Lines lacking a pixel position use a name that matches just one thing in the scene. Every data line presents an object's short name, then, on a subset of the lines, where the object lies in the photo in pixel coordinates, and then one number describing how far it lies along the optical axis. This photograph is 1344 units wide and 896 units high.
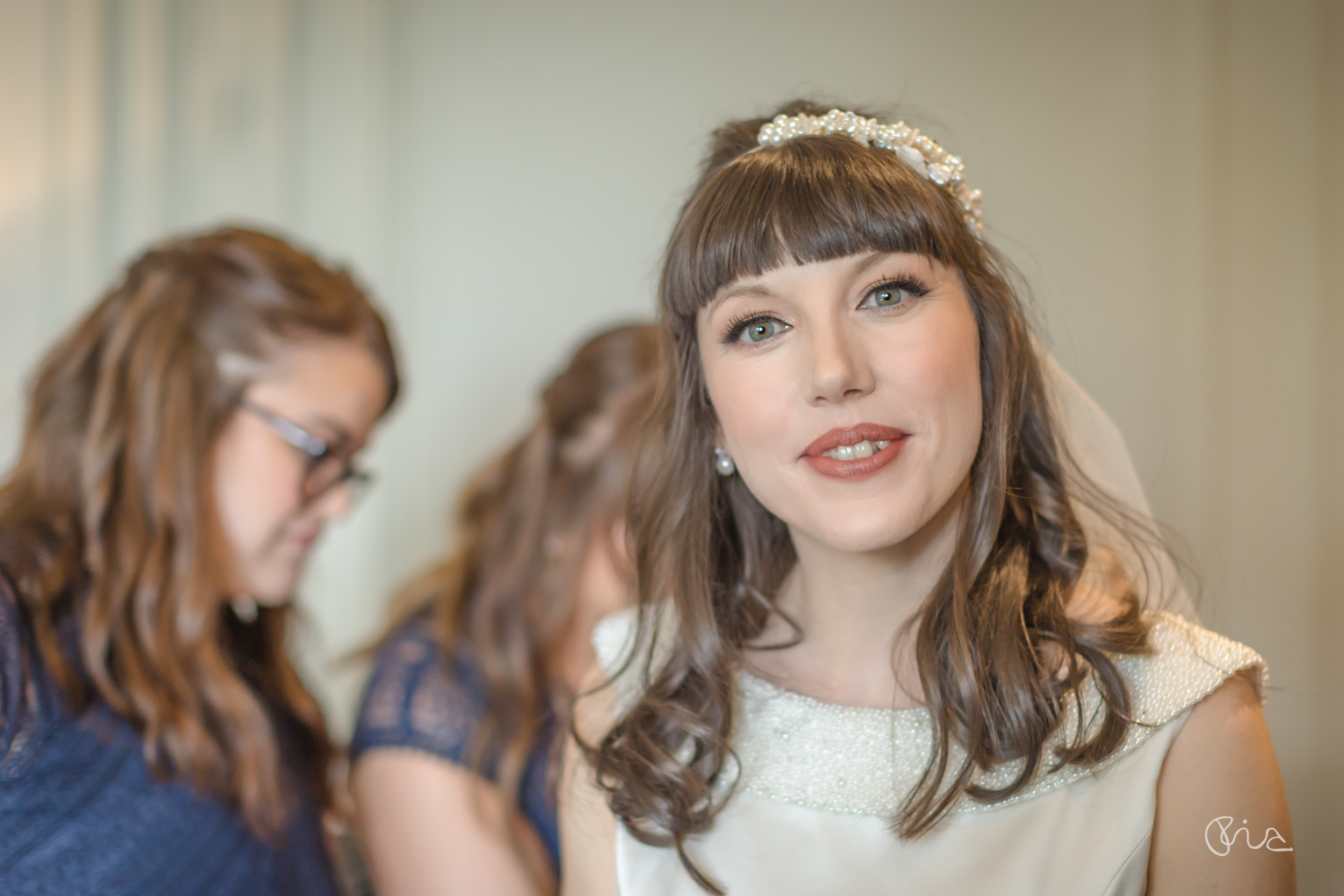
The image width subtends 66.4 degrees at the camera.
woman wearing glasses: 1.58
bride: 1.18
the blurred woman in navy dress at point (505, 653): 2.02
